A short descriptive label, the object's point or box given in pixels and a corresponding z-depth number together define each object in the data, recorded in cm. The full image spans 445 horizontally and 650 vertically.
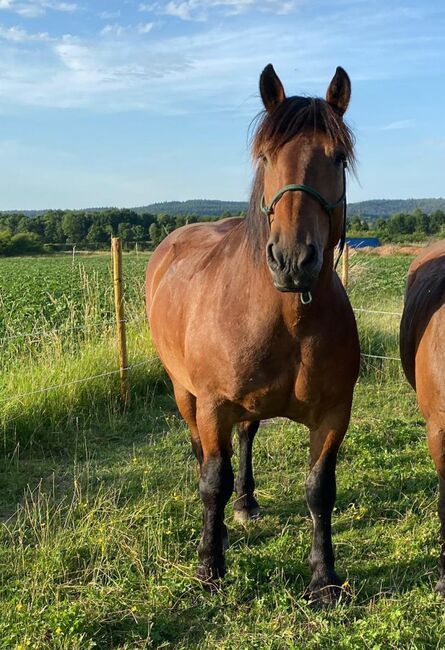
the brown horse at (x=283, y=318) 226
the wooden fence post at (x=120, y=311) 606
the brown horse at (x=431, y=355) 262
